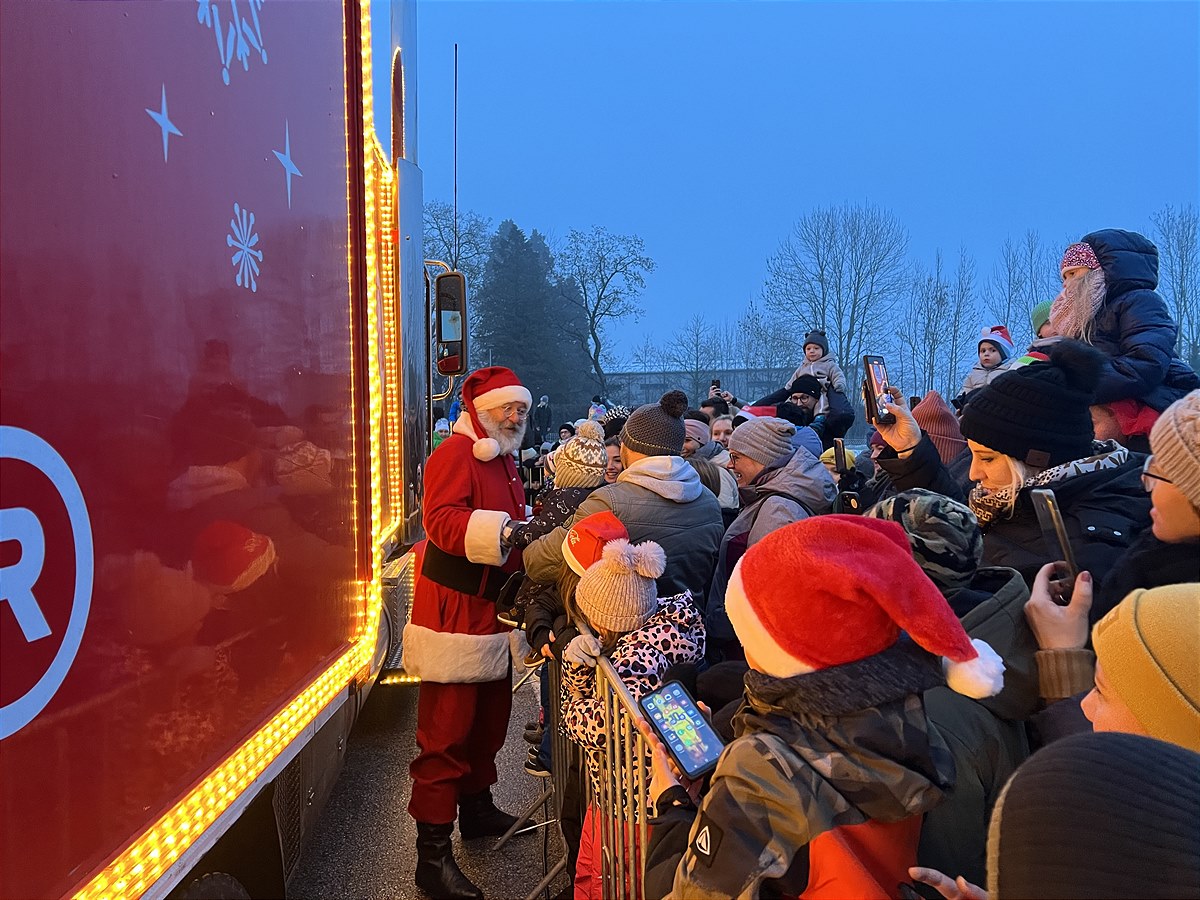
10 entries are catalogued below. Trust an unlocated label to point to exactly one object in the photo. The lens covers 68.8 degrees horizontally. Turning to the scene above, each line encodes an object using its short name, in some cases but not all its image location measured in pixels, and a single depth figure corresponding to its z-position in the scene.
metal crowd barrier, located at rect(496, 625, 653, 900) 2.28
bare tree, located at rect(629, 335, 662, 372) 30.77
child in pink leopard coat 2.87
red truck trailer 1.11
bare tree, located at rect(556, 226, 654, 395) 33.12
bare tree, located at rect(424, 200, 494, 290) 31.52
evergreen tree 35.44
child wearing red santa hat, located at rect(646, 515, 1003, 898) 1.52
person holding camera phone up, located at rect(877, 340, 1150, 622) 2.53
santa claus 3.79
